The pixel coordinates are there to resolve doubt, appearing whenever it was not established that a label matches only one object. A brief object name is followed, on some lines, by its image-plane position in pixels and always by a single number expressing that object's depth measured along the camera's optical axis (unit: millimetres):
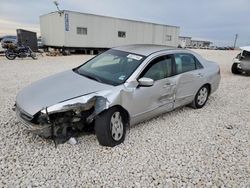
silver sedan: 2725
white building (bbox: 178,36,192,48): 51131
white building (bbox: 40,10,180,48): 16406
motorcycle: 13406
